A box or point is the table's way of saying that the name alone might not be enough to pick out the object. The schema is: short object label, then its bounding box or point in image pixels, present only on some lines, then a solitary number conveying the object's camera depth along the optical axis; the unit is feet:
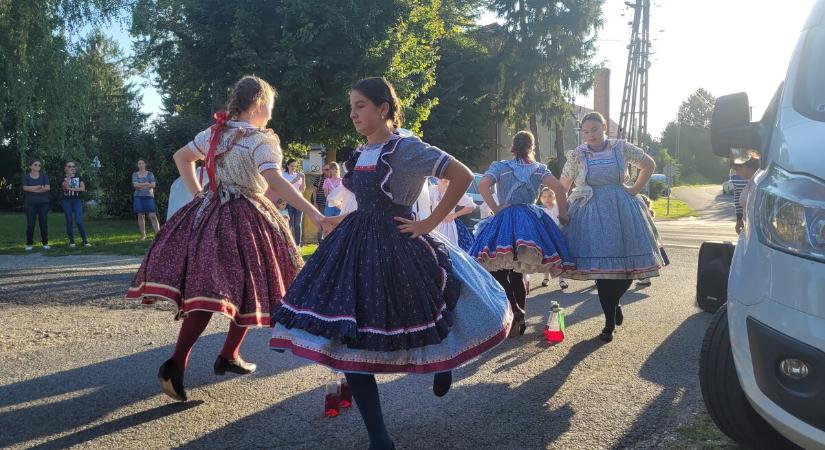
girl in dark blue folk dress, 9.78
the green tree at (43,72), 54.39
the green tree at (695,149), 358.23
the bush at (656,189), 164.90
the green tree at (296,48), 57.98
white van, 7.96
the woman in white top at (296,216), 45.52
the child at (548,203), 31.86
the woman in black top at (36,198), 44.78
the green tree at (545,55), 117.91
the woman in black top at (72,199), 44.32
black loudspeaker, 22.52
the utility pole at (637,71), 109.70
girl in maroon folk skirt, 12.98
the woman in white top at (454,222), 22.39
